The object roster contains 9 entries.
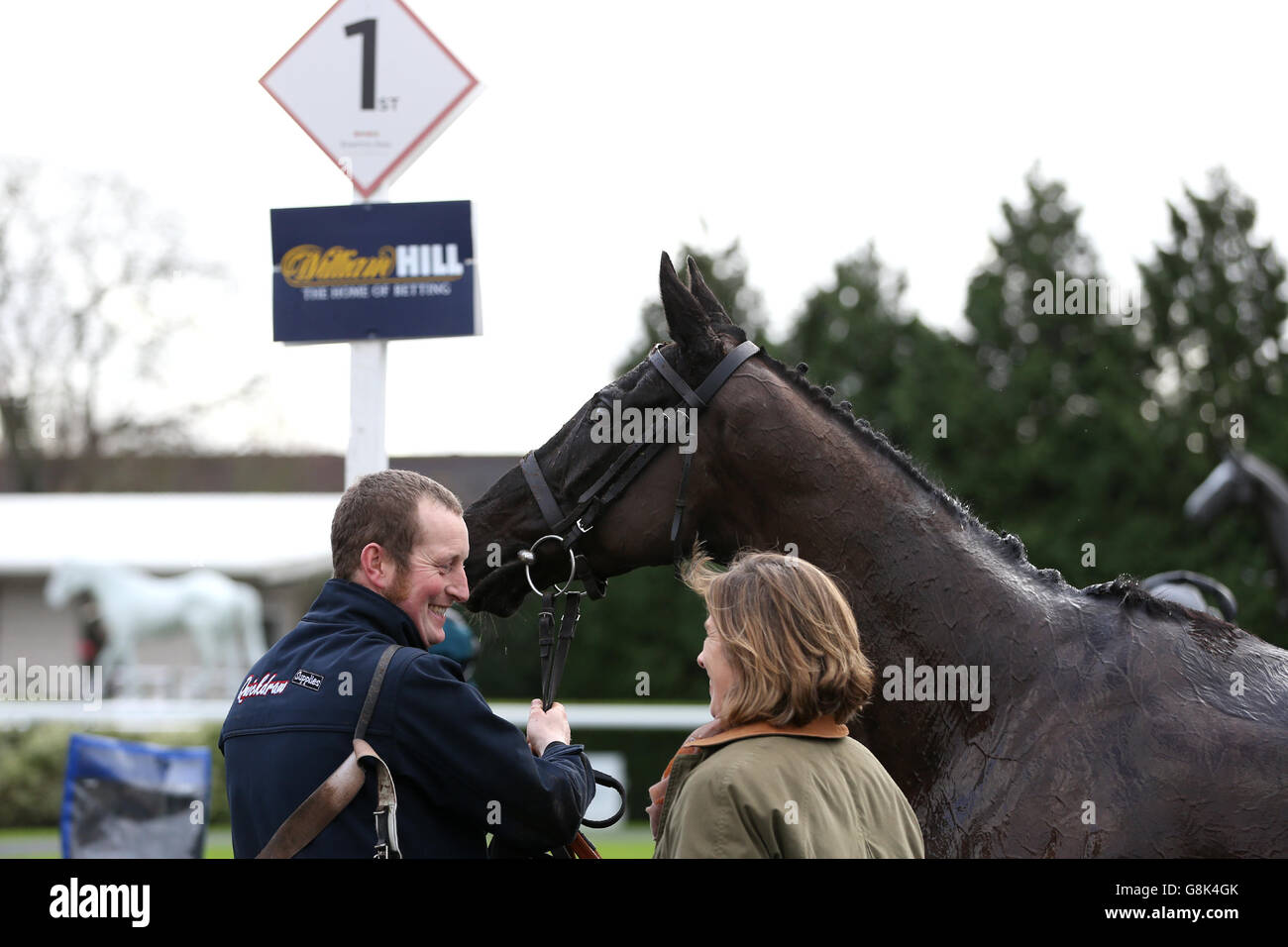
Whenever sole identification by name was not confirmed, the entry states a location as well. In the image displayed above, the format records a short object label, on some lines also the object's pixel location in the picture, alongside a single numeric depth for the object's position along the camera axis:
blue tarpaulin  6.26
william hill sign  3.31
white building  19.11
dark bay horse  2.30
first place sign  3.45
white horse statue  15.84
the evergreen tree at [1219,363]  12.20
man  1.99
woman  1.77
